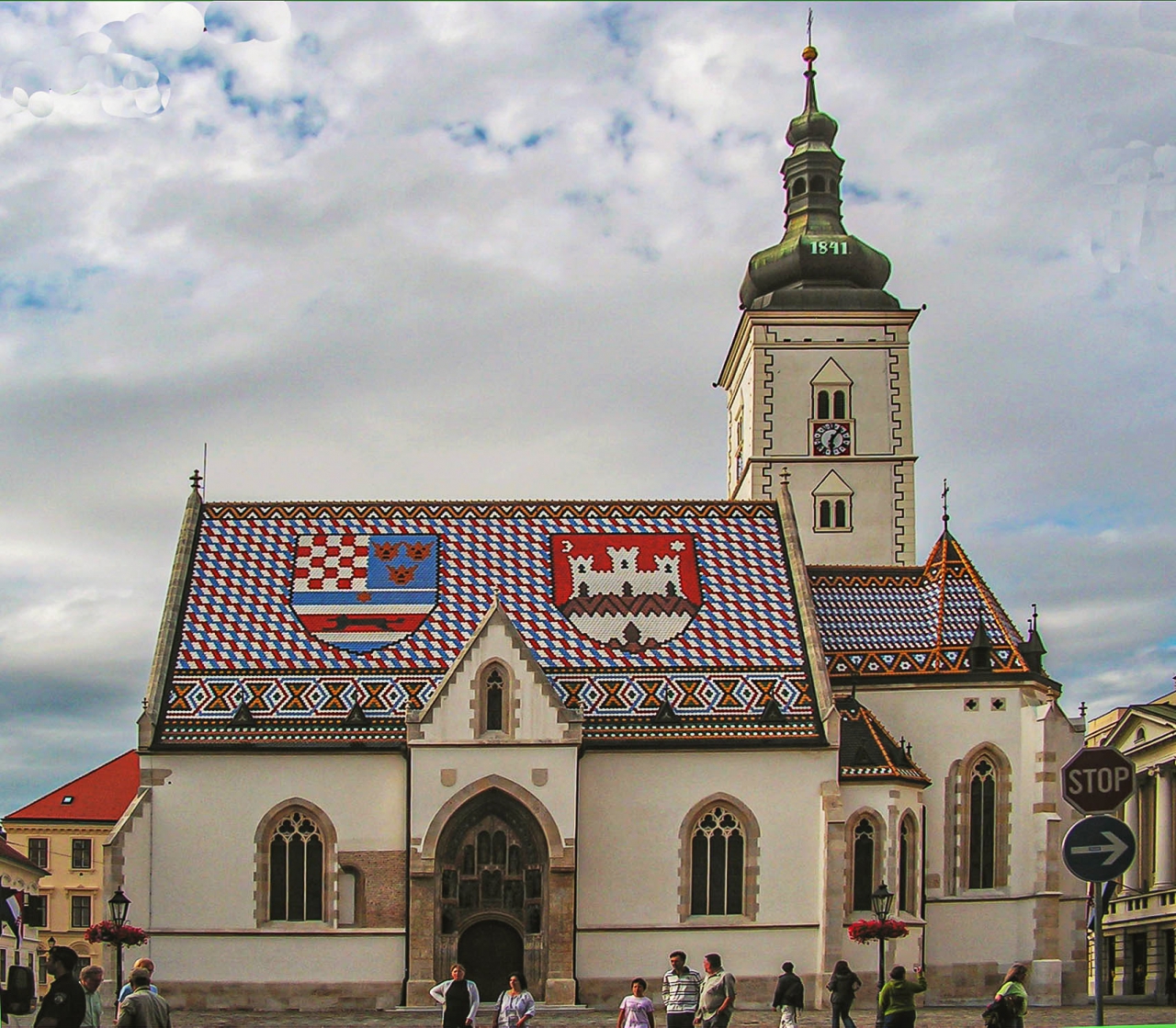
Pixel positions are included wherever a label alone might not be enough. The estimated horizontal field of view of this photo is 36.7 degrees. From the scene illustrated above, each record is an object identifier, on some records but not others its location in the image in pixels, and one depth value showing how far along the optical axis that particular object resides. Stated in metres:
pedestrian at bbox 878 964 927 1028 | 24.06
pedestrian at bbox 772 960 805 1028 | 30.19
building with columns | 63.69
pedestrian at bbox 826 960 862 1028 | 32.44
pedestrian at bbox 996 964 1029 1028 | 23.20
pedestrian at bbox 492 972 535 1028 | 24.28
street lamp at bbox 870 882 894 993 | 40.34
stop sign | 16.30
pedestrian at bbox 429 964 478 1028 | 23.97
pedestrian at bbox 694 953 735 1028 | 23.17
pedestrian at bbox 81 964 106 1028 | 20.41
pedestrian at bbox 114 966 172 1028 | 19.41
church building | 44.28
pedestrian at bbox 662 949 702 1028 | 23.33
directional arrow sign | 16.11
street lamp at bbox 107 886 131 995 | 39.69
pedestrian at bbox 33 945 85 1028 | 18.44
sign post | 16.16
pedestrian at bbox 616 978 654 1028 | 23.36
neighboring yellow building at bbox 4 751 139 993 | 84.56
